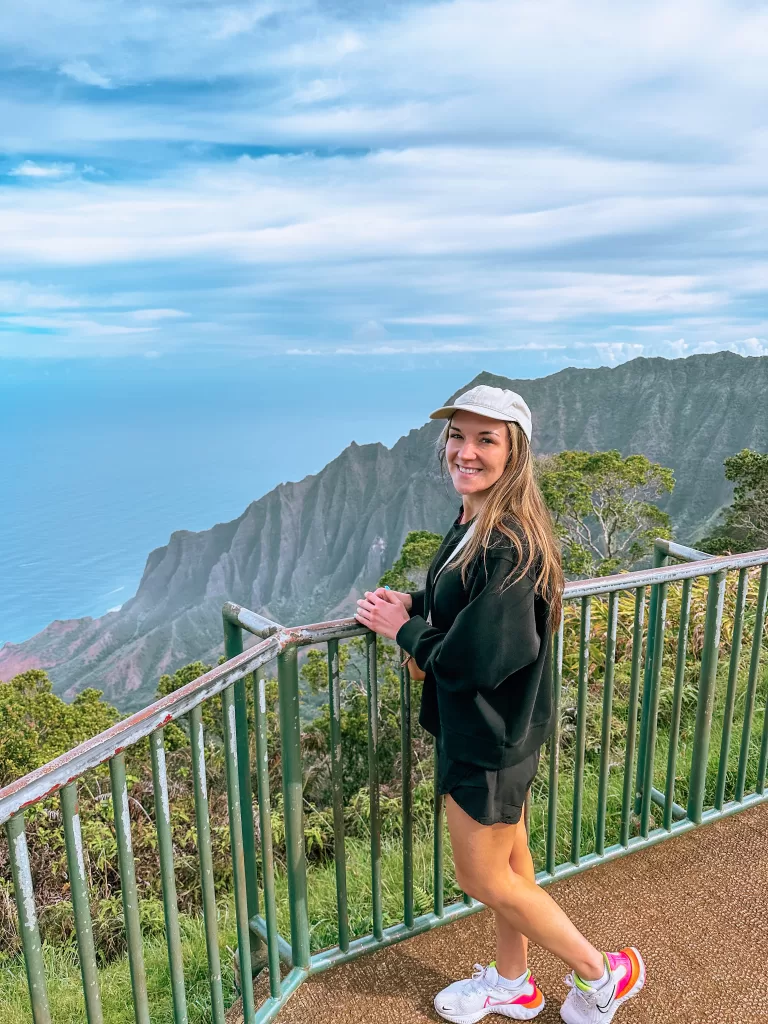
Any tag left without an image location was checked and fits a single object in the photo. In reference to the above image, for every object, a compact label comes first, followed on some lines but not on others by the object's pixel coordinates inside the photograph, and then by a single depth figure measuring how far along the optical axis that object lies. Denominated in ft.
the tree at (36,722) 35.19
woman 5.74
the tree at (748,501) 70.90
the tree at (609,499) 67.56
